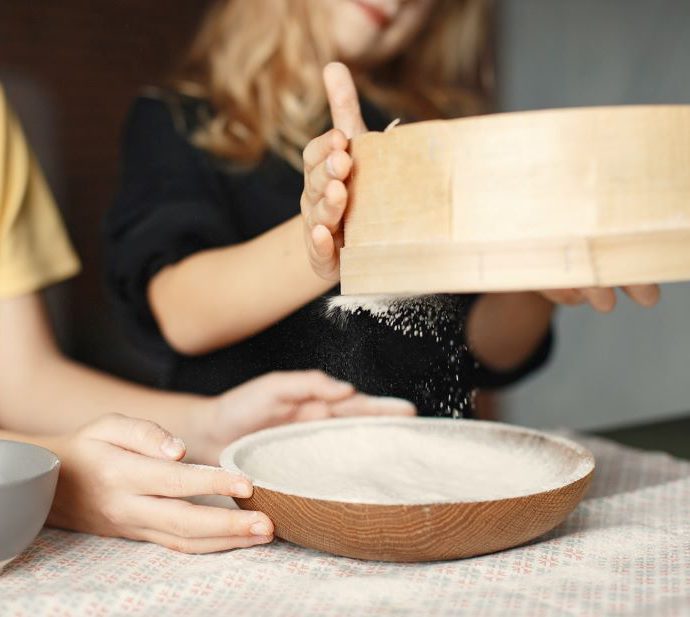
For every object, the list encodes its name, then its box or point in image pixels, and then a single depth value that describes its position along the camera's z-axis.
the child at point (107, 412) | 0.57
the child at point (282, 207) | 0.66
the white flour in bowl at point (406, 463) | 0.62
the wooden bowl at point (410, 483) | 0.52
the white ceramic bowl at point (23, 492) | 0.49
